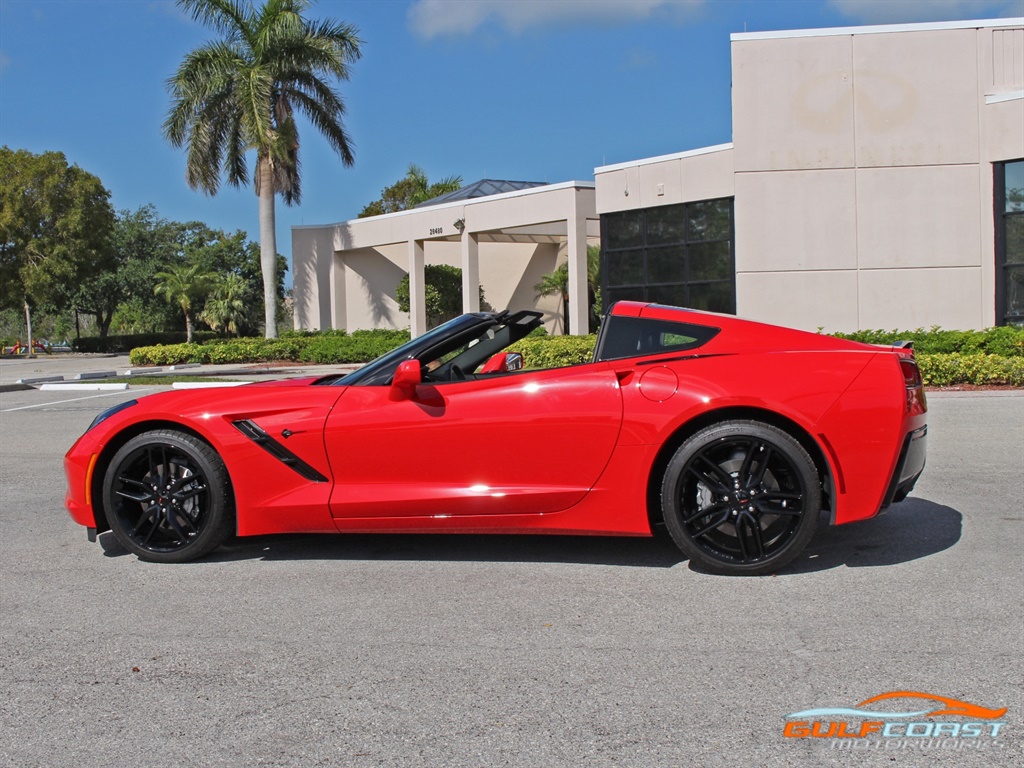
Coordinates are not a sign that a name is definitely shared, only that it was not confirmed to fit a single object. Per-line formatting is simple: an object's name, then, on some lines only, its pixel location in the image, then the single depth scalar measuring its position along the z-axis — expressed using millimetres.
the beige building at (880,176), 17906
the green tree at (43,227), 44656
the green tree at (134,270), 56406
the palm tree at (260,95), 29469
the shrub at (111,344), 45500
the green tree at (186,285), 50750
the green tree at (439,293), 37281
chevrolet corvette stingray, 4516
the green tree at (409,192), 52875
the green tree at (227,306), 53406
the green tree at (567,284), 34938
